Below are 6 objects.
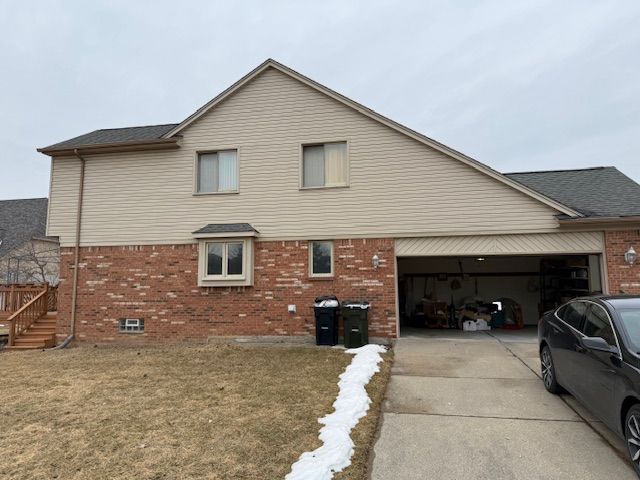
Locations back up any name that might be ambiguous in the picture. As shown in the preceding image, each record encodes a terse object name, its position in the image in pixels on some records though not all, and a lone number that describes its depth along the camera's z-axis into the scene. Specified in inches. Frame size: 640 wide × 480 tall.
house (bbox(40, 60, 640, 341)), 389.7
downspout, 449.2
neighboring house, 1021.0
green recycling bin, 374.6
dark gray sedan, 138.3
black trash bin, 382.3
